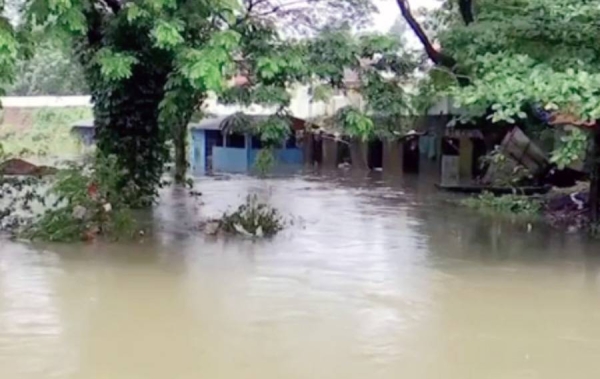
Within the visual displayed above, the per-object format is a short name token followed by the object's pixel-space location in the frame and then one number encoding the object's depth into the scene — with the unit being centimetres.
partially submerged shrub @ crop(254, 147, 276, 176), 1072
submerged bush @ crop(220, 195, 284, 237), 1046
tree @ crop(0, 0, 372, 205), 736
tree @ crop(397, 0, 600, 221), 752
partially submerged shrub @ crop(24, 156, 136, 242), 970
